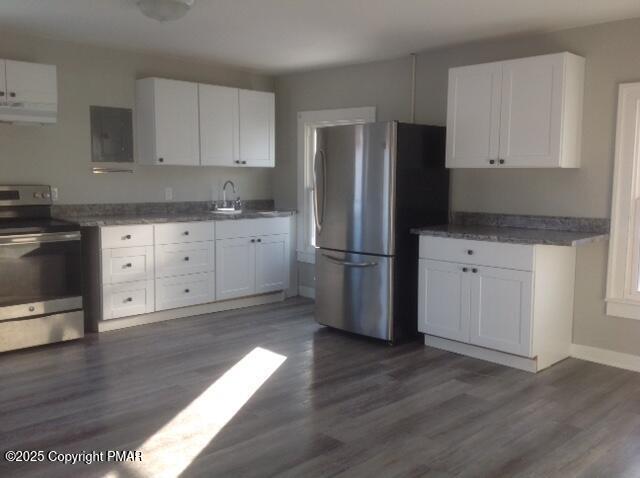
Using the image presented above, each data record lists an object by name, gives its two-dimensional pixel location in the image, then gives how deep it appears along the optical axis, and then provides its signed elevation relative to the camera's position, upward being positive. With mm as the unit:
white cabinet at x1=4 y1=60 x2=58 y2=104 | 4258 +729
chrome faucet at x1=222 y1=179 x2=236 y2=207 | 5973 -63
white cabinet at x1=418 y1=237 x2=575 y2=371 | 3795 -739
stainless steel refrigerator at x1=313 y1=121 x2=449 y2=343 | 4332 -201
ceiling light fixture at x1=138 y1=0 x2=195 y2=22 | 3367 +990
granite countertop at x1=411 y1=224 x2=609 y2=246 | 3691 -307
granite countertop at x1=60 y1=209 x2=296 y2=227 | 4594 -263
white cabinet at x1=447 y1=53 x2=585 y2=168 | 3861 +494
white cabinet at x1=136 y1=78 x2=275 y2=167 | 5105 +541
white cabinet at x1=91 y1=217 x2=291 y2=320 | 4680 -658
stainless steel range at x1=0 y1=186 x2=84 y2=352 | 4098 -643
